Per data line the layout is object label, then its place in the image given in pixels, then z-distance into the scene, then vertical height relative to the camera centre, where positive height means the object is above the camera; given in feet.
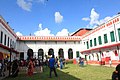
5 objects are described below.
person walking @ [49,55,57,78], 21.79 -3.87
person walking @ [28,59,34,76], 25.86 -6.12
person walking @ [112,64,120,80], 9.83 -3.13
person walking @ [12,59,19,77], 24.49 -5.42
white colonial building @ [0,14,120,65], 40.74 +2.51
